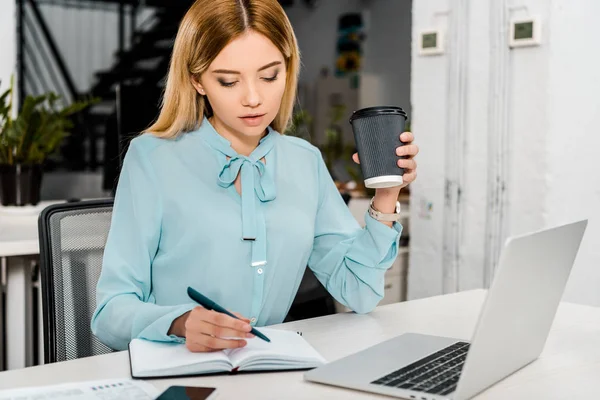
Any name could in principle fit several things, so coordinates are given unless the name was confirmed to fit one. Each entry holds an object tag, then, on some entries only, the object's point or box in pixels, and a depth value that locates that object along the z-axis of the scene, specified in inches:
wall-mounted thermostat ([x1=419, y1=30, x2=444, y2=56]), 121.3
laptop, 36.6
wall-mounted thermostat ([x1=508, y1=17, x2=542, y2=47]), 107.3
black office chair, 57.0
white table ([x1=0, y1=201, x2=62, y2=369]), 96.4
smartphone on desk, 37.4
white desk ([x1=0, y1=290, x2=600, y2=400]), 41.1
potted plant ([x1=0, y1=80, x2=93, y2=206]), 109.3
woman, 51.2
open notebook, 42.2
